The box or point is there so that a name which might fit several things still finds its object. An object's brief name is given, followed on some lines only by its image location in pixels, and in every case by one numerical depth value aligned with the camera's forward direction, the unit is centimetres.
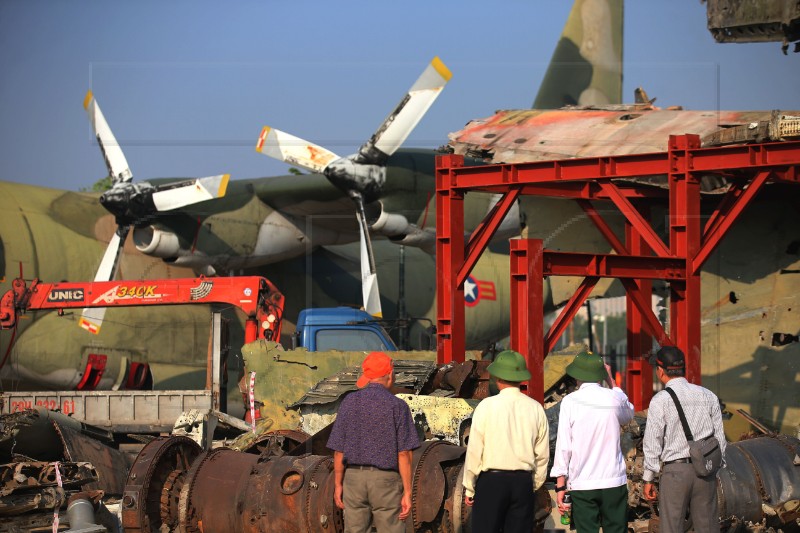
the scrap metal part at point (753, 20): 2778
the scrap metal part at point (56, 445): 2455
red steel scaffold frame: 2537
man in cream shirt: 1349
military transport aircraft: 4191
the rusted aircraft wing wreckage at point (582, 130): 3158
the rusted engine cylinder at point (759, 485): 1822
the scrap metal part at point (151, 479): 1817
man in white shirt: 1423
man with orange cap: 1366
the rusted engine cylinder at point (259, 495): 1697
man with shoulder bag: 1405
